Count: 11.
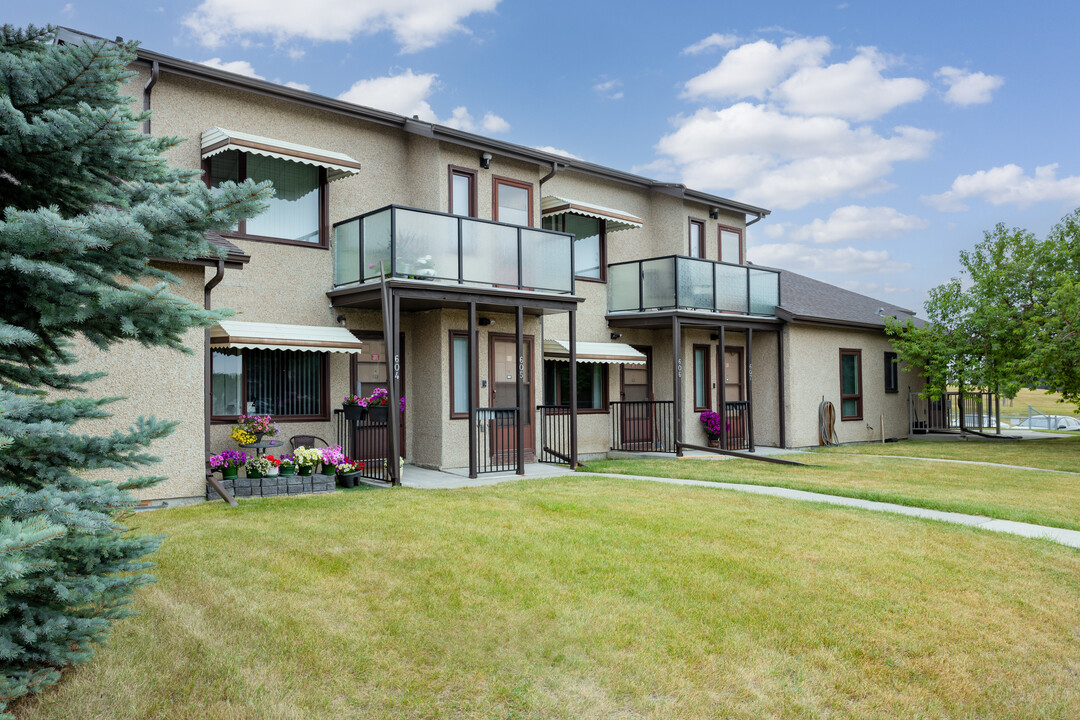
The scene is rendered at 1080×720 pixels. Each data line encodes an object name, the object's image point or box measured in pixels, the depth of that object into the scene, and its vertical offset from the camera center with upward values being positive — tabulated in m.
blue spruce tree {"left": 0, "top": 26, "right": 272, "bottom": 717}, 3.11 +0.49
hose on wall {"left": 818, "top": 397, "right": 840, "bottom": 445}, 20.80 -1.06
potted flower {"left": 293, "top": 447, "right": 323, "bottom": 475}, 11.08 -1.01
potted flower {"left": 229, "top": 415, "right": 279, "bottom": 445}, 10.78 -0.52
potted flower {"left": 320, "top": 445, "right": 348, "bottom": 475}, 11.48 -1.03
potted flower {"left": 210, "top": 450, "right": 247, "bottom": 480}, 10.52 -1.02
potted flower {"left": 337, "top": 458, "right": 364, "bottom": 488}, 11.55 -1.31
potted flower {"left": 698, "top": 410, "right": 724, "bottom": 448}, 18.56 -0.90
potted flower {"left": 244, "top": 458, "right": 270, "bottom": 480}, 10.65 -1.08
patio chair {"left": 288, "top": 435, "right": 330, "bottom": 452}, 12.40 -0.82
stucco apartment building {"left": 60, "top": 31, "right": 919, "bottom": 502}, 11.74 +1.76
